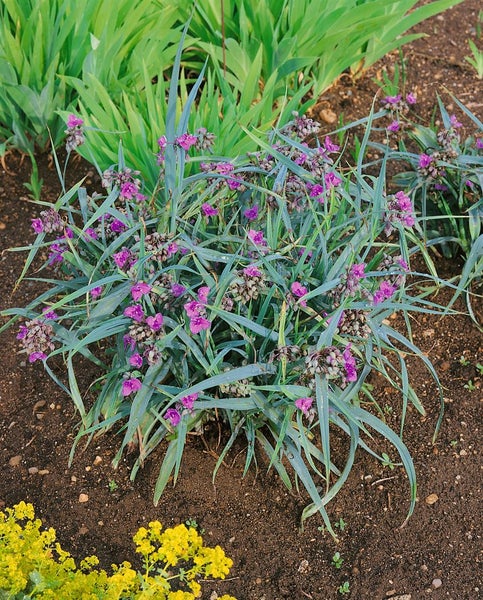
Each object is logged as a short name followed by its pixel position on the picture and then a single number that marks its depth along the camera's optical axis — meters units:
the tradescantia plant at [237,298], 1.84
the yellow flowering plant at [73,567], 1.52
